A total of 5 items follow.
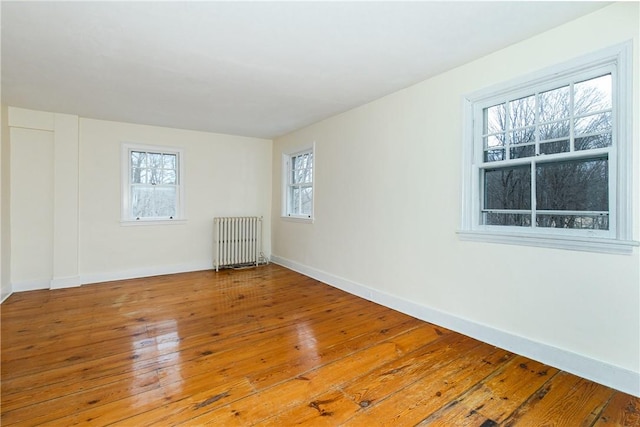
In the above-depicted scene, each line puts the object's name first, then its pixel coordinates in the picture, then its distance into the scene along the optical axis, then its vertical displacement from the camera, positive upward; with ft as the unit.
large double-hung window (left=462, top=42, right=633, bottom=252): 6.41 +1.37
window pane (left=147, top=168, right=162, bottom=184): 16.21 +2.04
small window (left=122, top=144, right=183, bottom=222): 15.55 +1.61
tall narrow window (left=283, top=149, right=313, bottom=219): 16.87 +1.73
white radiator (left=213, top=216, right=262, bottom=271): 17.40 -1.57
